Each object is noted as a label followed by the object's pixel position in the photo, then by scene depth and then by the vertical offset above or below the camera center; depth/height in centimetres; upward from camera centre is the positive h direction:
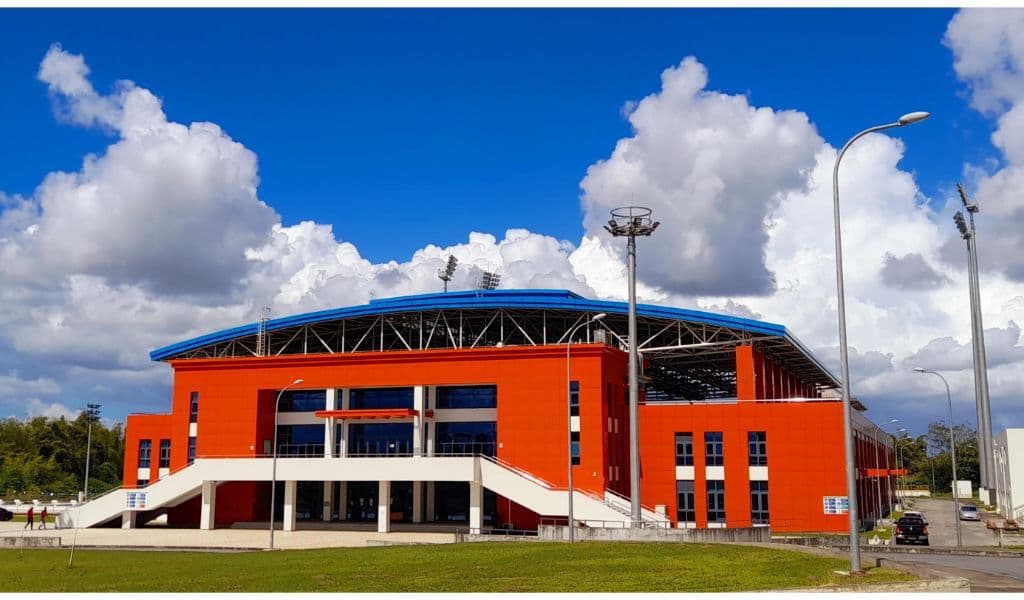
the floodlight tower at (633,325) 4366 +643
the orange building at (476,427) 5403 +250
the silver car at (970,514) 7688 -342
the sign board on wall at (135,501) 6003 -198
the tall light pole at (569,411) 5359 +320
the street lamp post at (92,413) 10704 +615
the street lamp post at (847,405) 2533 +169
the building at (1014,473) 6938 -19
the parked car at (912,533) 5100 -324
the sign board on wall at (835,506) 5269 -192
